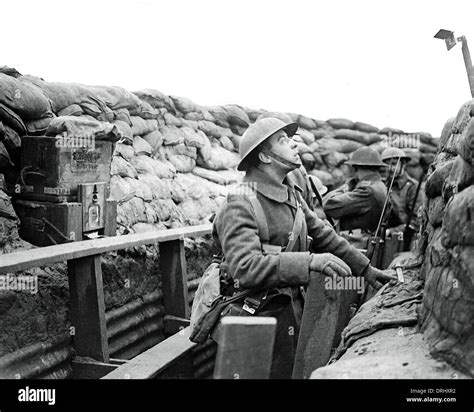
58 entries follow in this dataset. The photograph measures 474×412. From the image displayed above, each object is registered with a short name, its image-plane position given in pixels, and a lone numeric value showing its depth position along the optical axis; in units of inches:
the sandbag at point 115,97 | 267.1
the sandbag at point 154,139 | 303.9
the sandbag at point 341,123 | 463.2
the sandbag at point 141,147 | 288.0
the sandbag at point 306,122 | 455.5
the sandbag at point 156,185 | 269.8
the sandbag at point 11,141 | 192.2
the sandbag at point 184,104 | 337.4
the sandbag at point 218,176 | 328.2
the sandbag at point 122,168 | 254.8
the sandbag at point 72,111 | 232.4
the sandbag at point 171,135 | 320.8
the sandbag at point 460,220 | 86.2
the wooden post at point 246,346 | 75.2
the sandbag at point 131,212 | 238.4
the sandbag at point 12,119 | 190.9
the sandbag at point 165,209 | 263.4
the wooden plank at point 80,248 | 146.6
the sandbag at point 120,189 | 240.5
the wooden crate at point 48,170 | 194.5
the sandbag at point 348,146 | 450.9
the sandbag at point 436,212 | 115.4
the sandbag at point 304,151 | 397.9
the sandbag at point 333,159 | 443.4
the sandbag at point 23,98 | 192.7
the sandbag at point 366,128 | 461.1
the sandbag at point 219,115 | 378.0
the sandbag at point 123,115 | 281.0
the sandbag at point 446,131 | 142.3
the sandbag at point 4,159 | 191.8
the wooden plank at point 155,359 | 157.4
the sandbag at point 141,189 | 256.5
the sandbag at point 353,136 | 456.1
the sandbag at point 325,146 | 444.1
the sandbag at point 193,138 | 332.5
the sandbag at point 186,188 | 288.2
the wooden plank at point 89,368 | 172.2
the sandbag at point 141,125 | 292.4
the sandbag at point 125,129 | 276.1
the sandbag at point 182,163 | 314.3
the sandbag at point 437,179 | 120.4
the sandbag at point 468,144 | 90.2
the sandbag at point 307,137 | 440.9
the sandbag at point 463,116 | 120.1
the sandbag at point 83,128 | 197.3
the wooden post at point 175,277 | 224.1
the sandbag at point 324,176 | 430.6
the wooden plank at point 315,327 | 115.7
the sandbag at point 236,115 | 388.5
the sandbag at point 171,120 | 330.3
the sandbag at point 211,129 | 357.4
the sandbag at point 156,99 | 315.3
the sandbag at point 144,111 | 297.2
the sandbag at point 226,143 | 370.9
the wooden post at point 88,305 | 175.8
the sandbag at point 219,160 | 340.5
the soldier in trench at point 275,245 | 117.2
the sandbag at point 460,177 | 93.3
